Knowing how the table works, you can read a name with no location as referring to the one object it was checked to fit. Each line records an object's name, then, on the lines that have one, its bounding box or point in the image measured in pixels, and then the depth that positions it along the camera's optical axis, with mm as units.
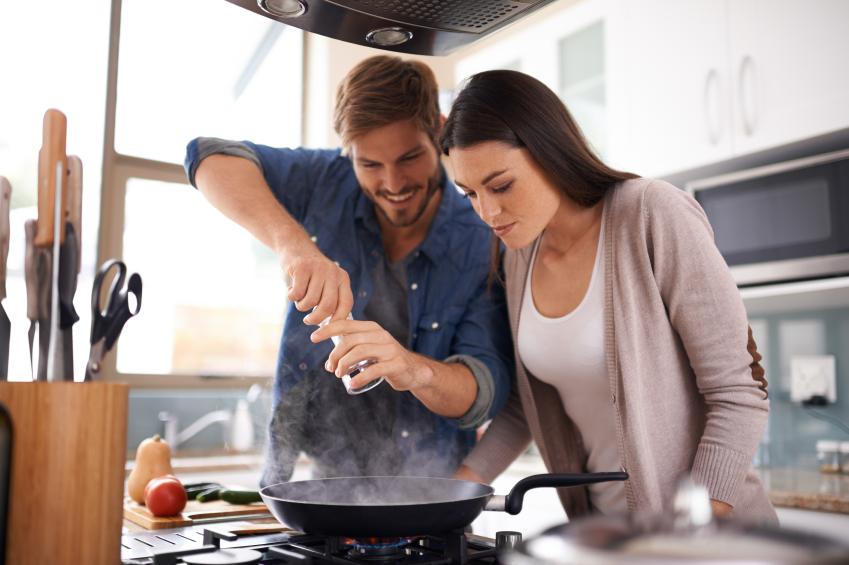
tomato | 1254
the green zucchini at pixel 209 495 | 1445
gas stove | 810
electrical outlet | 2312
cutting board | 1200
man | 1327
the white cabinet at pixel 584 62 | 2629
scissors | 767
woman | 1081
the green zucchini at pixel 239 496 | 1376
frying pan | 801
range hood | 1046
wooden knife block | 683
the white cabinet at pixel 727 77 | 2002
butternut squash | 1469
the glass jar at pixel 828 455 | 2248
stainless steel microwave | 1979
